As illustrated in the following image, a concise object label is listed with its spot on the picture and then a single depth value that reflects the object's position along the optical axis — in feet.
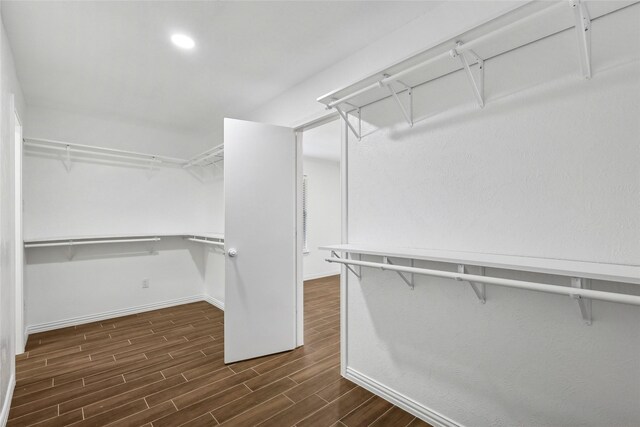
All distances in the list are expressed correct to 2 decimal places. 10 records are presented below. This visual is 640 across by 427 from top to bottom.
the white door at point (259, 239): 8.32
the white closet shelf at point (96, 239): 10.09
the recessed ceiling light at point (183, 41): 6.82
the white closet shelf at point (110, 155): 10.67
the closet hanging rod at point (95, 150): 10.44
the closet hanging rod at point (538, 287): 3.12
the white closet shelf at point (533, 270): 3.27
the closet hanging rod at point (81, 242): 10.05
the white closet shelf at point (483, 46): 3.59
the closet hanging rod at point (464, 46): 3.44
